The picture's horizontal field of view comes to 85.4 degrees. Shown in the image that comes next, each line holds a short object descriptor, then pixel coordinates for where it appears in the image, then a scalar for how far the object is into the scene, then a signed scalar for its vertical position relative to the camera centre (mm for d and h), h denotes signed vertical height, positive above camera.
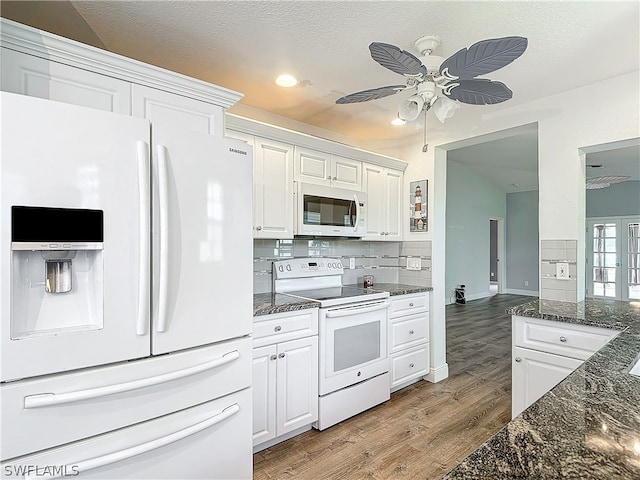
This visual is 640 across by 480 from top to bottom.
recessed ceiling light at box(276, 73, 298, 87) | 2486 +1199
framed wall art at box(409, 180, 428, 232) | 3598 +398
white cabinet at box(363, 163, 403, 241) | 3467 +436
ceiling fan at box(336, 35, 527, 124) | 1483 +841
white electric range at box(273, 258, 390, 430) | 2533 -758
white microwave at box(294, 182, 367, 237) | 2881 +283
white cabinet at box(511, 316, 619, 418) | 2080 -688
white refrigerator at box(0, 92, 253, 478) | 1161 -212
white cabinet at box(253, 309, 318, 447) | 2199 -911
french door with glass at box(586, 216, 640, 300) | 7379 -311
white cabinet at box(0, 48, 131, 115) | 1474 +740
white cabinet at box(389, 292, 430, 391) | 3092 -883
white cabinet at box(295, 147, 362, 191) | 2924 +666
